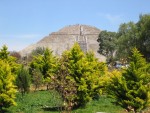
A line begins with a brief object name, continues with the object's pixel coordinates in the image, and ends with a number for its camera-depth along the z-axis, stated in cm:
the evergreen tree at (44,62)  3617
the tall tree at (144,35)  4204
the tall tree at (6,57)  3367
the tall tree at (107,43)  8551
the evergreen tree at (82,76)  2259
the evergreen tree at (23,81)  3000
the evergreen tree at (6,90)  2133
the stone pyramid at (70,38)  13322
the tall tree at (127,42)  4483
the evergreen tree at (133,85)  1914
